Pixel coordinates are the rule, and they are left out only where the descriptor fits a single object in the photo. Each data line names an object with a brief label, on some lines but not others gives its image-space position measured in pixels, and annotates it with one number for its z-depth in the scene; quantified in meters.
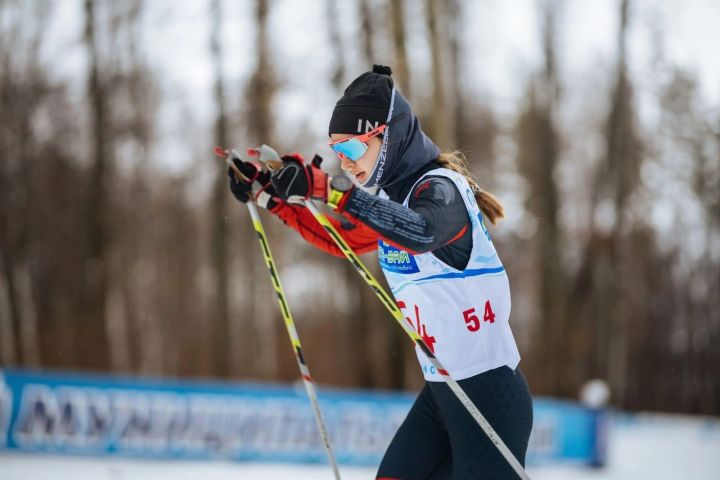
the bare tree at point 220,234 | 25.05
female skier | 4.40
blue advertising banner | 13.98
